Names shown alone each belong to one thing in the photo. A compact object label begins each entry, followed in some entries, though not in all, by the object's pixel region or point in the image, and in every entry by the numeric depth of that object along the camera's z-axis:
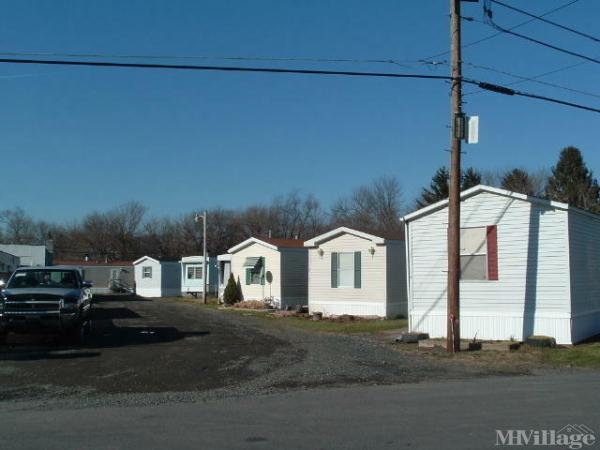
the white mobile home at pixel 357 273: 25.88
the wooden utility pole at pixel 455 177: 15.02
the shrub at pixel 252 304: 31.98
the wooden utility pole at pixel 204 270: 38.81
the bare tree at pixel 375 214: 66.94
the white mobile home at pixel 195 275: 46.56
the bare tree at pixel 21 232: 90.19
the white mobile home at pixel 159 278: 50.72
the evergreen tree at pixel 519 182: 54.38
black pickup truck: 15.70
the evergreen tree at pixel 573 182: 51.00
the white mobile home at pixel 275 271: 32.06
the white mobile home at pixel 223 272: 38.28
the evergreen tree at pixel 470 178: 52.97
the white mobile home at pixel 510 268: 16.48
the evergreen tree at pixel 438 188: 55.38
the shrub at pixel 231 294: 34.69
